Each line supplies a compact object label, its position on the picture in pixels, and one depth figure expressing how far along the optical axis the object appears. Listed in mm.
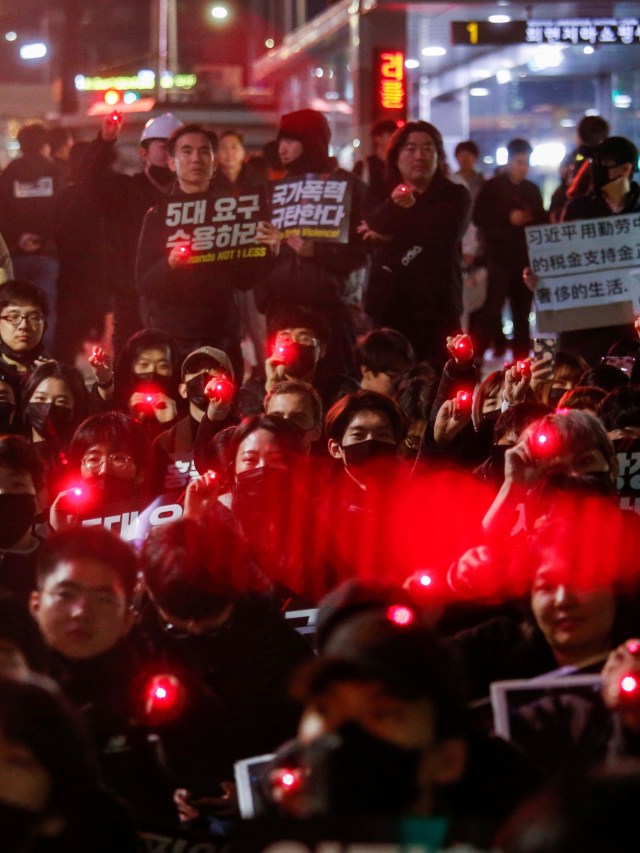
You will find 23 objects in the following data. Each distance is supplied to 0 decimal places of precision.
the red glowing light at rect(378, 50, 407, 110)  24281
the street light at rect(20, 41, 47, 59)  84150
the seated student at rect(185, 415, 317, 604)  9133
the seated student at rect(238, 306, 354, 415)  13309
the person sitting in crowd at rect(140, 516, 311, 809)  7383
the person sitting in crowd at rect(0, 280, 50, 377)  13227
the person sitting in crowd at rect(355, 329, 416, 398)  14156
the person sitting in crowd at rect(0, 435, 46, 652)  7459
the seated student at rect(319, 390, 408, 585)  9289
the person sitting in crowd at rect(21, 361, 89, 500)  11805
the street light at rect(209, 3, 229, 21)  97625
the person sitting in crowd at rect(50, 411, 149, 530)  10008
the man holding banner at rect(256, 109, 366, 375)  16031
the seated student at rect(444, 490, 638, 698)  7047
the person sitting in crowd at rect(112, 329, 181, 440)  12203
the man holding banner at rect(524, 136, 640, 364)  16266
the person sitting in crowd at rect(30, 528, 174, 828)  6852
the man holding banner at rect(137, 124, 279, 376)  15250
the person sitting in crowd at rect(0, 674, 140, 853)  5090
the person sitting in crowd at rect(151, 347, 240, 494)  10977
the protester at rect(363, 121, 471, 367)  16078
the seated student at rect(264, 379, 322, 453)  11008
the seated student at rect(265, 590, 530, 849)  5070
